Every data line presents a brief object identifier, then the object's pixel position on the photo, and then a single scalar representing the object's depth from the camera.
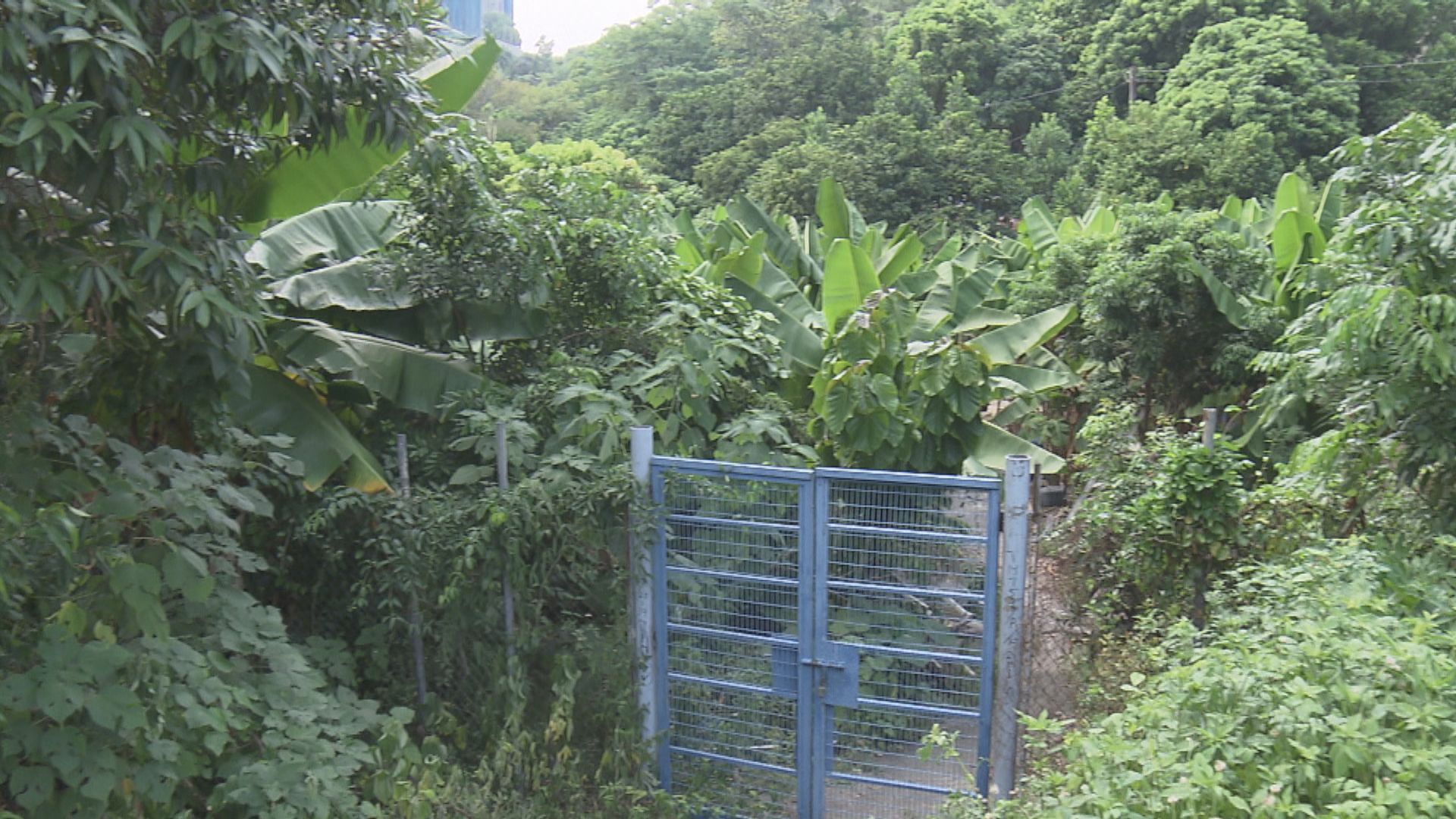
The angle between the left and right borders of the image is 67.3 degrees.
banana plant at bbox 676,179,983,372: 7.21
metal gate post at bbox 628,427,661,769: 4.46
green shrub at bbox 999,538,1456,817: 2.44
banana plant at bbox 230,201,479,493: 4.70
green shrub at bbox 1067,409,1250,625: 4.27
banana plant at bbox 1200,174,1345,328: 7.71
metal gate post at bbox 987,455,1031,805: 3.98
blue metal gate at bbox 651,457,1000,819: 4.20
